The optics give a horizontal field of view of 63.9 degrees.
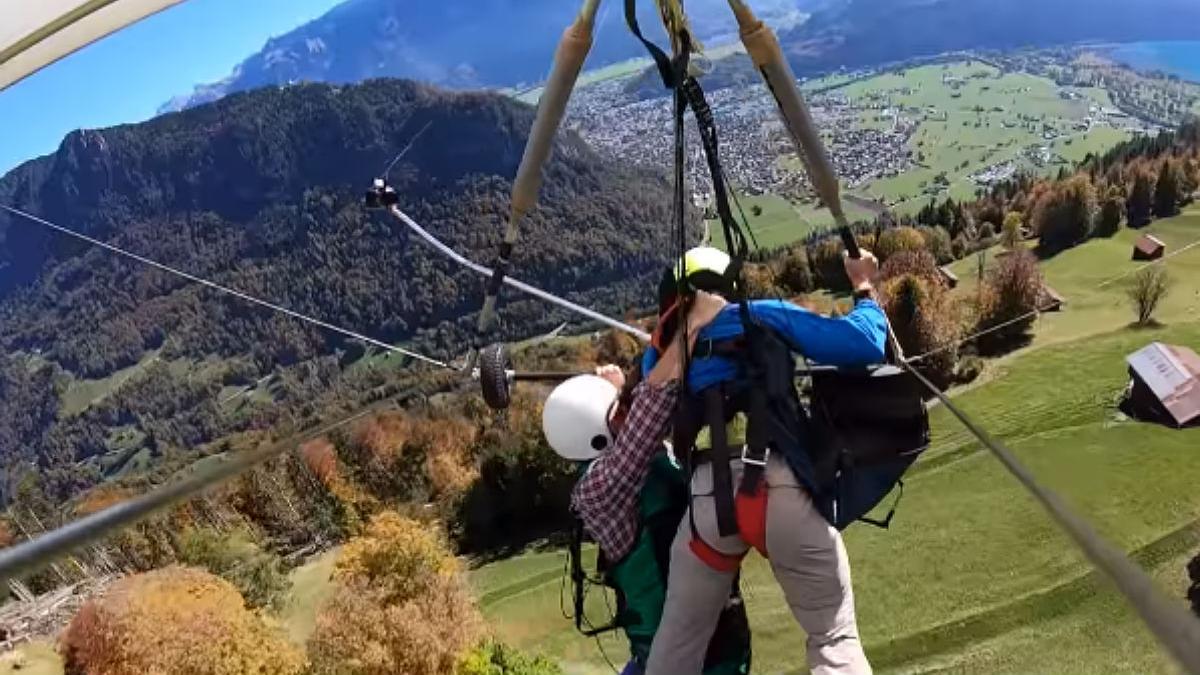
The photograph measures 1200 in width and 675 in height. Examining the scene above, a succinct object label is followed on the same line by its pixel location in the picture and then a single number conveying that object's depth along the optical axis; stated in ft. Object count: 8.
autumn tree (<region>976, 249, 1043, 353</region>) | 127.85
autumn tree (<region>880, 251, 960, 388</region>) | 110.42
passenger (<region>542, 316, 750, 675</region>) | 9.02
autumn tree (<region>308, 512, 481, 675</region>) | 59.57
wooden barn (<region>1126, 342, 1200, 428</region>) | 97.35
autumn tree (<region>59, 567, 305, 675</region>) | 61.05
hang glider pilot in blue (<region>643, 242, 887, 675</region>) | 8.21
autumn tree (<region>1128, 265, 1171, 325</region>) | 135.54
